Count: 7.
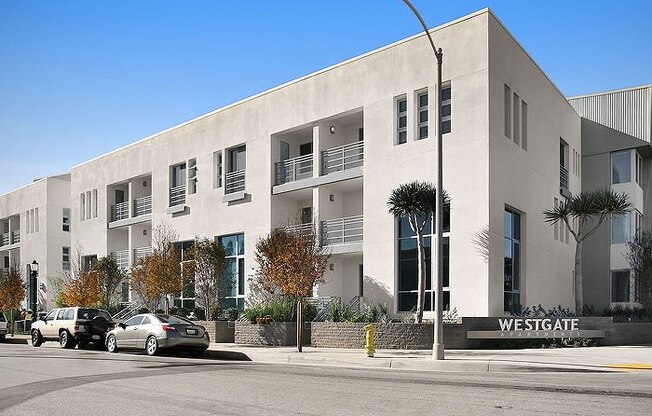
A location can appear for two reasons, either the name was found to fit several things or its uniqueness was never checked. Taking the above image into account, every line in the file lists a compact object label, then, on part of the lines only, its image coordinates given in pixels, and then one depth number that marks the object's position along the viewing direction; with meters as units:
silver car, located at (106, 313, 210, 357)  22.61
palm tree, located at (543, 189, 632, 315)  26.70
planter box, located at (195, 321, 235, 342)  28.52
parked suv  28.03
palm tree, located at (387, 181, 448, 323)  24.00
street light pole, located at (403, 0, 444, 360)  18.66
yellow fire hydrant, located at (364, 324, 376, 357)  20.17
